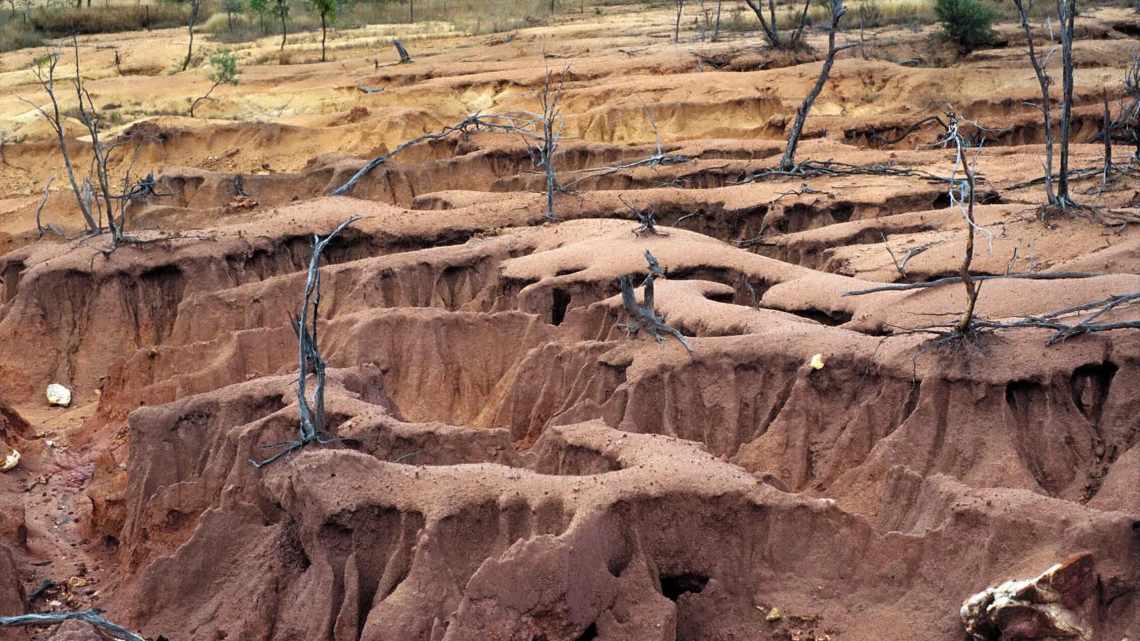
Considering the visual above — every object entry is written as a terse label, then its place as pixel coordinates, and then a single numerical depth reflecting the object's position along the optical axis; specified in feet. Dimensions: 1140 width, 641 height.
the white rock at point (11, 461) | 58.72
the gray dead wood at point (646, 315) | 52.90
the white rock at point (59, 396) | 70.49
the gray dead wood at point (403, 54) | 138.26
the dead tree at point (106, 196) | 73.56
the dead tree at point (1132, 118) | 73.69
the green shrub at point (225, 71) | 129.80
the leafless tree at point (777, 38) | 130.72
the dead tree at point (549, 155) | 79.97
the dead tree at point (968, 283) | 44.83
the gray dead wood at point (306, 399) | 42.68
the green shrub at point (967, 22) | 128.67
